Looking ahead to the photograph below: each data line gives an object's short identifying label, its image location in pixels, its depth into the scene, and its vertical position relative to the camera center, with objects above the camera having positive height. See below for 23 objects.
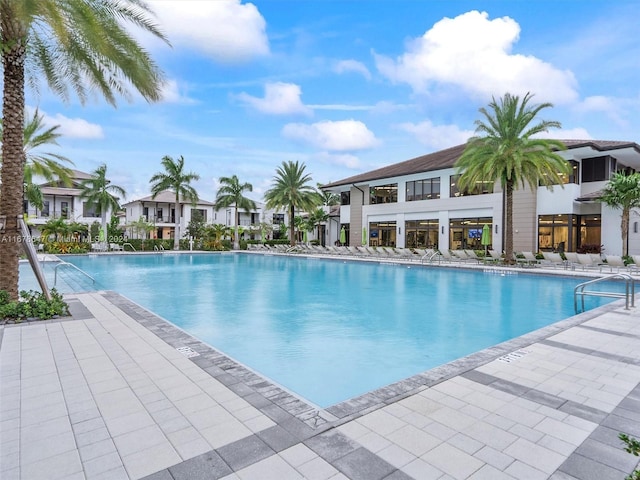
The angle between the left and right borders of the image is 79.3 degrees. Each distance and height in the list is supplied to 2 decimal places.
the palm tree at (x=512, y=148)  19.84 +4.64
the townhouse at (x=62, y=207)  41.78 +3.15
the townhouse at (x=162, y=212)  50.59 +3.08
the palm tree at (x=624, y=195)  19.30 +2.06
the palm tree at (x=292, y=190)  36.19 +4.33
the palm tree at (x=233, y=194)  41.69 +4.50
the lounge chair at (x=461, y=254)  24.64 -1.19
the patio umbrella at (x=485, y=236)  24.42 -0.03
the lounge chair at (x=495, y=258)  22.83 -1.33
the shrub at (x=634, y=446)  1.72 -0.95
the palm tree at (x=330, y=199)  56.88 +5.43
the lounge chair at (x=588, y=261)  19.05 -1.26
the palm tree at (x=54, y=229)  32.69 +0.53
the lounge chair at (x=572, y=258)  19.58 -1.15
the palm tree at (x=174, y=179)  38.00 +5.57
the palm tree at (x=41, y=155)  20.59 +4.41
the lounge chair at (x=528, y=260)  21.70 -1.38
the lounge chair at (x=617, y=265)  18.05 -1.38
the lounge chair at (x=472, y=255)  24.51 -1.24
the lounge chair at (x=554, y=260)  20.88 -1.32
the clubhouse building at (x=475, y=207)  22.98 +2.09
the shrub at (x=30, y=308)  7.86 -1.54
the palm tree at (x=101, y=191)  36.31 +4.19
